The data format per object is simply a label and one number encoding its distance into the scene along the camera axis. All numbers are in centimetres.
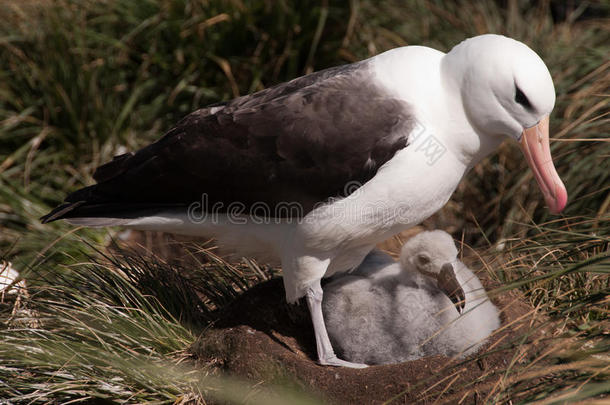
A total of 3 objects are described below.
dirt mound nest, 627
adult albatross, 666
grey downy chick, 712
